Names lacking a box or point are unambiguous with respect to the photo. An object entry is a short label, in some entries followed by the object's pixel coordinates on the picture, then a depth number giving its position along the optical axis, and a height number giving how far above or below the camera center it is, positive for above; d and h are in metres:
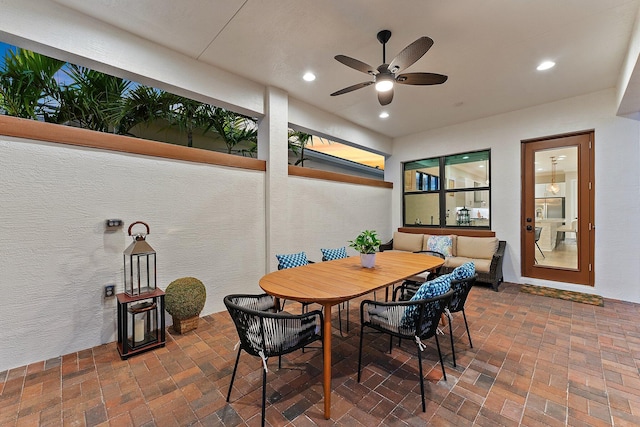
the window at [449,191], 5.25 +0.48
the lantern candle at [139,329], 2.52 -1.10
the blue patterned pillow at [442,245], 4.99 -0.60
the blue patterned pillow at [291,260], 3.09 -0.57
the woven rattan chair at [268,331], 1.66 -0.78
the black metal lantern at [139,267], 2.54 -0.56
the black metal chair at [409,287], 2.76 -0.80
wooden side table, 2.41 -1.05
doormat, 3.76 -1.23
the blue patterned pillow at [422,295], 1.92 -0.59
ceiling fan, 2.28 +1.37
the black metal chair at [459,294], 2.21 -0.70
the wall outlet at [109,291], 2.63 -0.77
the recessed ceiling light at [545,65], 3.22 +1.82
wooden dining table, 1.78 -0.55
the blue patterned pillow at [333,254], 3.56 -0.56
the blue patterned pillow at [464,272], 2.30 -0.51
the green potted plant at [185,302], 2.79 -0.94
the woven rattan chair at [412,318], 1.85 -0.78
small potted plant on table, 2.65 -0.34
